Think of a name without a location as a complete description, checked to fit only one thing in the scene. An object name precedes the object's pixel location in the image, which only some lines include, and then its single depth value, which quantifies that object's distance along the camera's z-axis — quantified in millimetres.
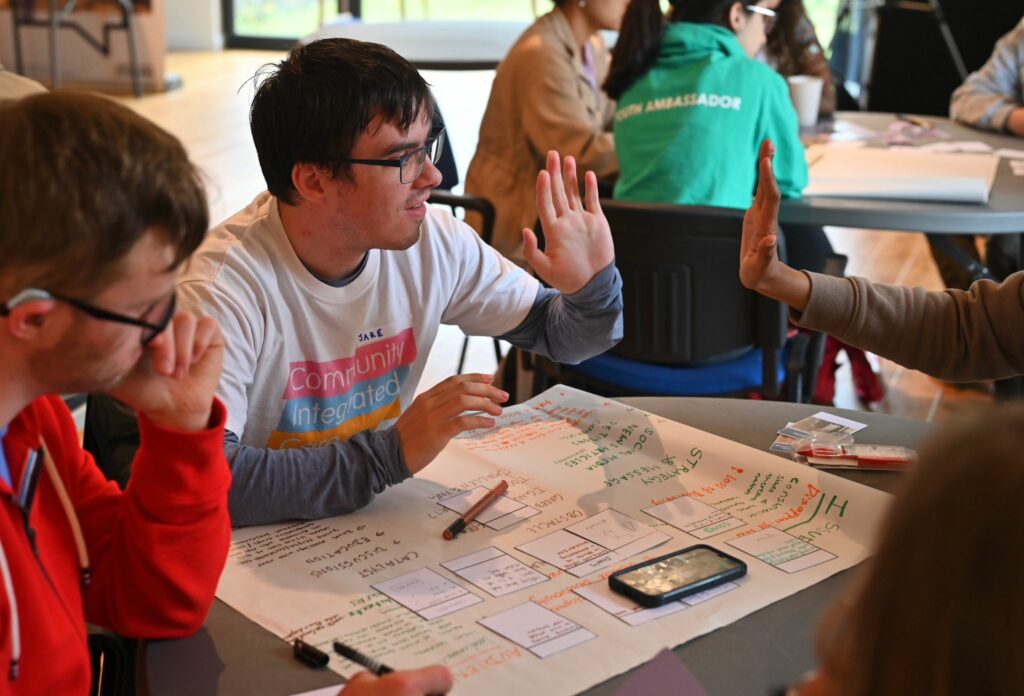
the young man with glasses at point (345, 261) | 1566
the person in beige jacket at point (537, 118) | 3135
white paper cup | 3633
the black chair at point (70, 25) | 8648
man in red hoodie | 936
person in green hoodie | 2652
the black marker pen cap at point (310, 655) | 1072
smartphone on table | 1177
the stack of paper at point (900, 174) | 2754
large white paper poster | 1106
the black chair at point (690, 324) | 2373
